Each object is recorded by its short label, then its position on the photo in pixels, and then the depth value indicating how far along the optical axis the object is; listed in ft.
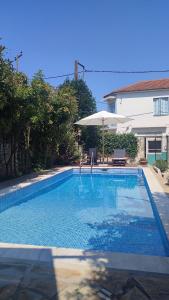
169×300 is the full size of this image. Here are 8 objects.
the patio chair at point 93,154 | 45.53
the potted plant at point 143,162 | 47.53
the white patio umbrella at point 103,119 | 42.86
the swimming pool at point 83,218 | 14.56
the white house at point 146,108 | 61.98
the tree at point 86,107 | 52.26
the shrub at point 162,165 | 38.11
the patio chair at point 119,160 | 44.40
